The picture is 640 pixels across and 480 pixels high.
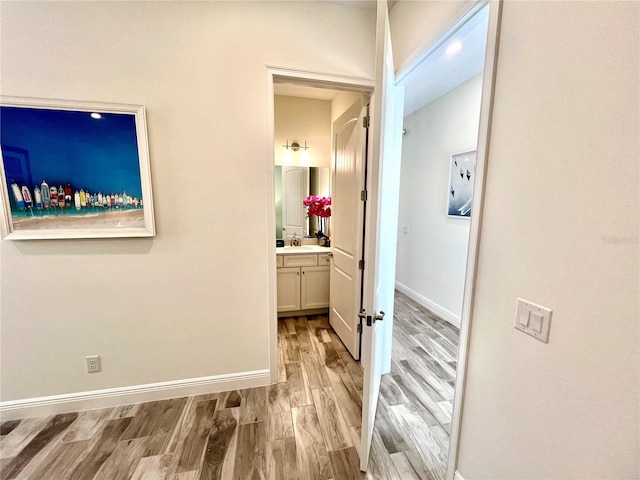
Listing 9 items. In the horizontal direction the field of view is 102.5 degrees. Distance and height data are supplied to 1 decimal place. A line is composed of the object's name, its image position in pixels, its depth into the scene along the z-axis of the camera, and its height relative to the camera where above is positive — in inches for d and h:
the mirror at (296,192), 133.0 +6.9
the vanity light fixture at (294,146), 129.6 +29.8
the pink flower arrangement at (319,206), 128.3 -0.1
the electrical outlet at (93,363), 68.9 -42.5
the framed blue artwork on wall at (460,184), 110.7 +10.4
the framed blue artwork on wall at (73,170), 58.6 +8.1
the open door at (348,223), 84.2 -6.2
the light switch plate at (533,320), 34.1 -15.4
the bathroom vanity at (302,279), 119.6 -34.6
